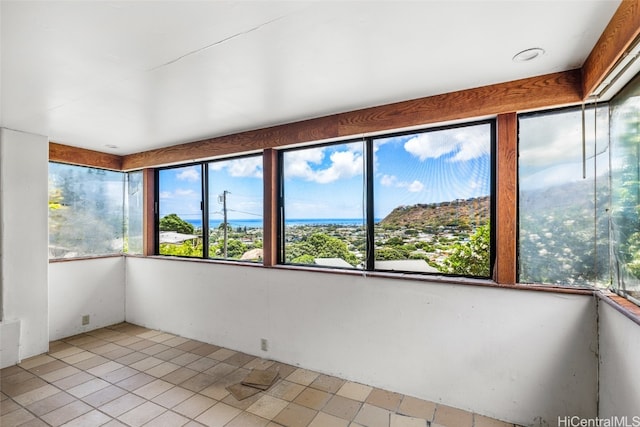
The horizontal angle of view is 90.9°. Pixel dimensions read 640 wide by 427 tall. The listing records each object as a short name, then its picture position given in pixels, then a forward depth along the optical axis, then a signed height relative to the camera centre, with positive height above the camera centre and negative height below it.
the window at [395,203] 2.44 +0.09
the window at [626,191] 1.64 +0.11
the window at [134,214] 4.44 +0.01
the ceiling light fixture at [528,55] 1.74 +0.89
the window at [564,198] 1.99 +0.09
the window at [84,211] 3.84 +0.05
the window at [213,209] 3.53 +0.06
